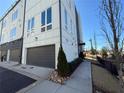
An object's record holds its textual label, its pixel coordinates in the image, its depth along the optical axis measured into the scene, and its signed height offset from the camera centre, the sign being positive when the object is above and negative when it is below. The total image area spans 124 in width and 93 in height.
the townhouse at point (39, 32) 6.22 +1.89
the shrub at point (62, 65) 4.90 -1.20
